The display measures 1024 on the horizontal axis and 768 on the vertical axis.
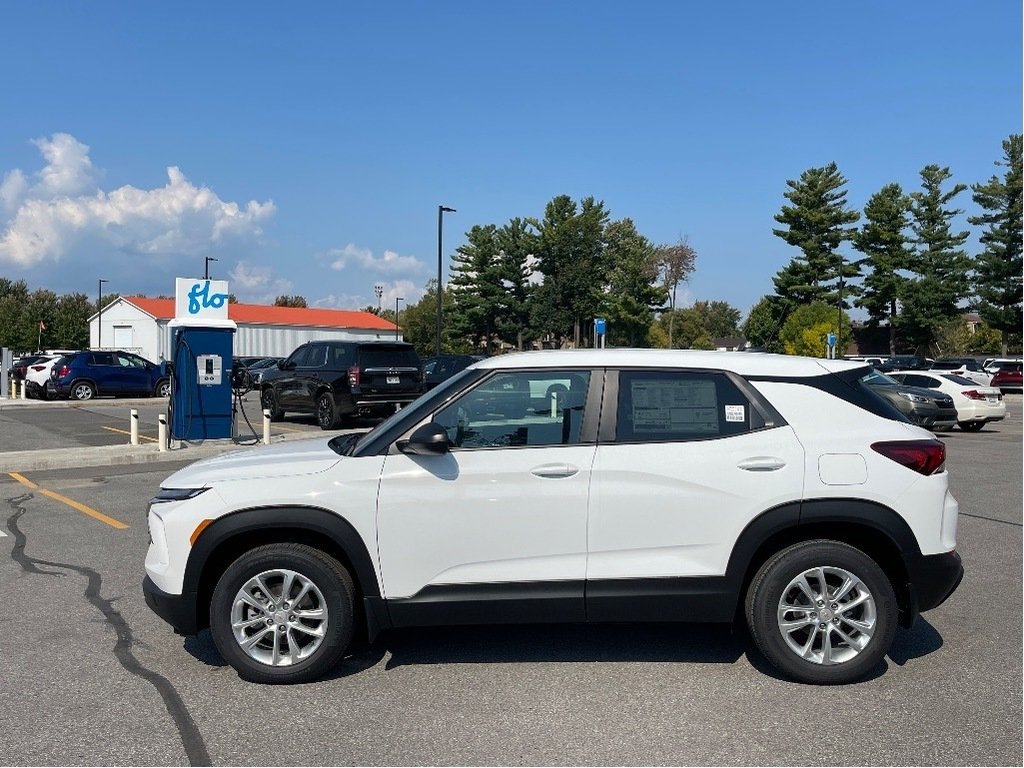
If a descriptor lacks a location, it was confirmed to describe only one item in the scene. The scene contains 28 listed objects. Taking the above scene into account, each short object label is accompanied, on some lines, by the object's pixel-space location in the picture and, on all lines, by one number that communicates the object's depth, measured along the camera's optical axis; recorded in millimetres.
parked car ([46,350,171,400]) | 28016
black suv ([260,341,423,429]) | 18078
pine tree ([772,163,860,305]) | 67625
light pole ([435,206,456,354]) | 37400
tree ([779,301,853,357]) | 59922
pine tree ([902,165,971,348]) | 64250
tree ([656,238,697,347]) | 72000
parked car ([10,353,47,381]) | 32375
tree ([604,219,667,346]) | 66562
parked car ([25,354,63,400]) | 28328
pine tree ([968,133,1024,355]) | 60219
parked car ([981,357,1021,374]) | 39594
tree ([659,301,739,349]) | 82188
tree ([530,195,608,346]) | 70250
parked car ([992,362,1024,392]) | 38688
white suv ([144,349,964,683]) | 4367
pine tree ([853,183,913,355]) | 65938
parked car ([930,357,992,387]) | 38219
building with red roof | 69312
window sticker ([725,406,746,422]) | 4539
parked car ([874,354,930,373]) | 40594
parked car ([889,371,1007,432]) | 20094
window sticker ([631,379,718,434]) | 4531
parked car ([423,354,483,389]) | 23781
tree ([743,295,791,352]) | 70375
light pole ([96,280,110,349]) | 71188
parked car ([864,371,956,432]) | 18984
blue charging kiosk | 14289
